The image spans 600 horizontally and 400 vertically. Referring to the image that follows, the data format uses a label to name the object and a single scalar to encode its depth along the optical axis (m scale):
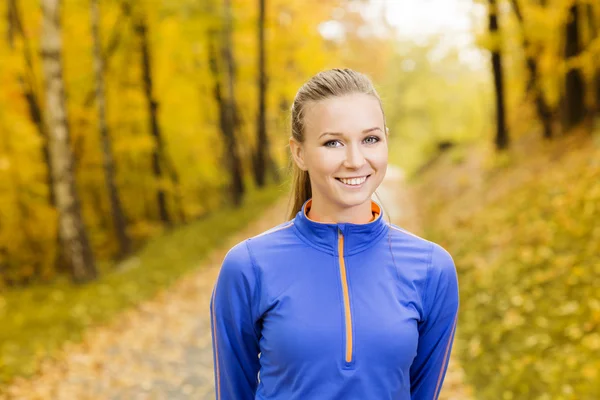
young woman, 1.95
